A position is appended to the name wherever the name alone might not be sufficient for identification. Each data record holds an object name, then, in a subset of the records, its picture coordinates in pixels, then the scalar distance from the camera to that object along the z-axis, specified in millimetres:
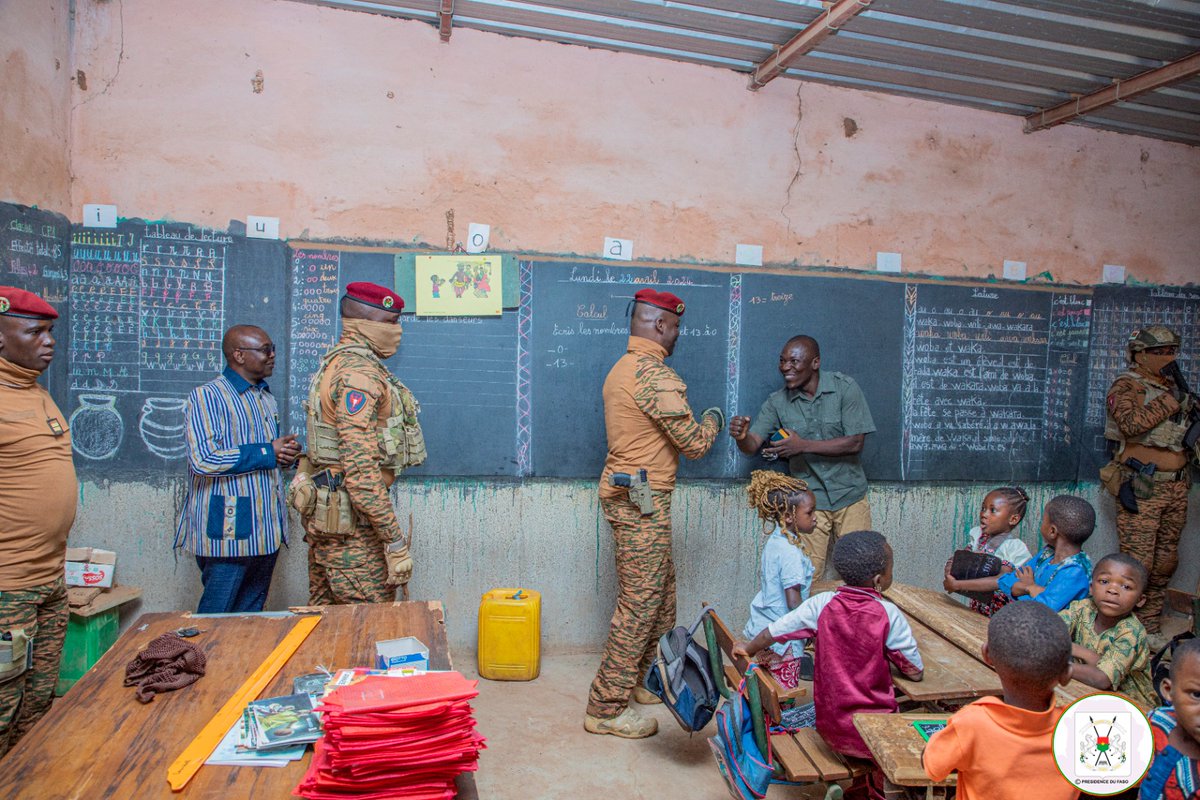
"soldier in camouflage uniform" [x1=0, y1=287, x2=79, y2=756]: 2615
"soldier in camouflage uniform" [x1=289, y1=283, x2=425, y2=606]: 3184
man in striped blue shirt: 3469
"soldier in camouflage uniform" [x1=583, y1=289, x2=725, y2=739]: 3701
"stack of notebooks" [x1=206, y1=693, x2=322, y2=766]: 1734
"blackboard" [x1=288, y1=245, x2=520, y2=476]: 4344
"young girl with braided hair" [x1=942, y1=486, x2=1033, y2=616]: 3588
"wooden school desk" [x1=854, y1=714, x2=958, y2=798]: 2035
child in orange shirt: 1725
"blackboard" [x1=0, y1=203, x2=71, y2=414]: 3617
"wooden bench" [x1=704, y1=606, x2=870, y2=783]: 2396
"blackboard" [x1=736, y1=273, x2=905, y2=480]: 4883
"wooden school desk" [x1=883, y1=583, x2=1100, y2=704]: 2598
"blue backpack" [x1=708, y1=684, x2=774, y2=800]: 2492
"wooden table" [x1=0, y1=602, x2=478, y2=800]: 1630
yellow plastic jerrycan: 4324
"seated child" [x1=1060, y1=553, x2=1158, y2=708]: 2566
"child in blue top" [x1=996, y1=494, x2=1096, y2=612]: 3014
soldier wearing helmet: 5164
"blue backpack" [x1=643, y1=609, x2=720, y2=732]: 3111
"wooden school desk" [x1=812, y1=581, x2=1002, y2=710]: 2529
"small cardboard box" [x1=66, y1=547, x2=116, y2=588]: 3992
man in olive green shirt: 4480
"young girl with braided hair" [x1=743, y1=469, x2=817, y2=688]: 3326
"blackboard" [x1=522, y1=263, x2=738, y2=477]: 4617
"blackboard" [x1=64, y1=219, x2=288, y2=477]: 4113
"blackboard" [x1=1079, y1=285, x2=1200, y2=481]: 5480
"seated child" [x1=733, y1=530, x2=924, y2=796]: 2465
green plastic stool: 3805
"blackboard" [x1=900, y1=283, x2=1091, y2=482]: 5172
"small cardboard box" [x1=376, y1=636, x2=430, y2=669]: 2250
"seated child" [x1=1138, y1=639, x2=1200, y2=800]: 1665
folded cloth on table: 2082
